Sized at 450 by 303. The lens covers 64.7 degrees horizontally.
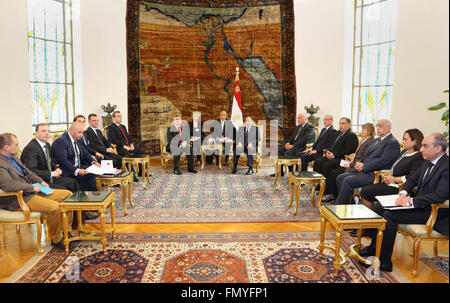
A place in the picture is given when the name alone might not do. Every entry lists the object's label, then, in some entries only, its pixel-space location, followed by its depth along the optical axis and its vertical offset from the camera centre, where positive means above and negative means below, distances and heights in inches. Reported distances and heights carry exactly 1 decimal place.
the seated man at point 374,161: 204.1 -26.2
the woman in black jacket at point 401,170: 179.6 -28.0
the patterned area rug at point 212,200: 221.0 -62.2
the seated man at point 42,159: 194.4 -26.1
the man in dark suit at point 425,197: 135.7 -31.7
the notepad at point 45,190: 176.7 -38.9
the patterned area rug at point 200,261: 144.1 -65.6
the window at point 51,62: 309.0 +45.6
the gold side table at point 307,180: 223.1 -40.6
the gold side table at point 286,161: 285.7 -37.1
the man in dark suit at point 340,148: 259.8 -24.1
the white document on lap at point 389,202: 150.6 -37.5
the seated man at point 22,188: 162.4 -35.3
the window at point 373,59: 327.0 +54.7
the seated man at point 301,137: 318.7 -19.9
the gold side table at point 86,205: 166.2 -43.1
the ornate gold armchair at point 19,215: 161.8 -47.3
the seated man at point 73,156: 217.0 -27.4
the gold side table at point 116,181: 221.8 -42.6
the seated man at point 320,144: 293.4 -24.5
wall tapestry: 392.8 +58.9
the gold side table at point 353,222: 143.9 -42.9
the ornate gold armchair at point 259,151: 347.9 -35.6
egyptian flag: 402.0 +8.2
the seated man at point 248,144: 345.1 -28.5
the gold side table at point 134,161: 291.9 -39.2
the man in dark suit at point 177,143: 344.8 -29.2
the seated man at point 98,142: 287.9 -23.9
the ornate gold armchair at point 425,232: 137.5 -45.4
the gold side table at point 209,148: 365.4 -35.0
